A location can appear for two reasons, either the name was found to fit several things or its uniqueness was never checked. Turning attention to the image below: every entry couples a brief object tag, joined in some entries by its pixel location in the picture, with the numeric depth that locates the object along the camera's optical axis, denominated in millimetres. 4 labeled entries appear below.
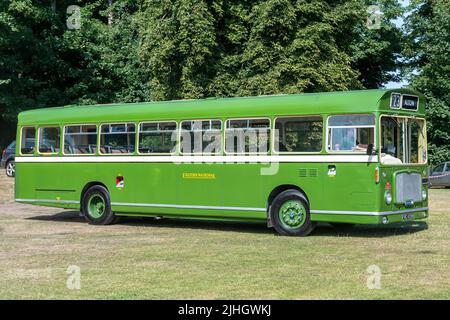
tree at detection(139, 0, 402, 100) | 35656
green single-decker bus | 15055
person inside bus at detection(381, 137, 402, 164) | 15023
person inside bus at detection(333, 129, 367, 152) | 15018
